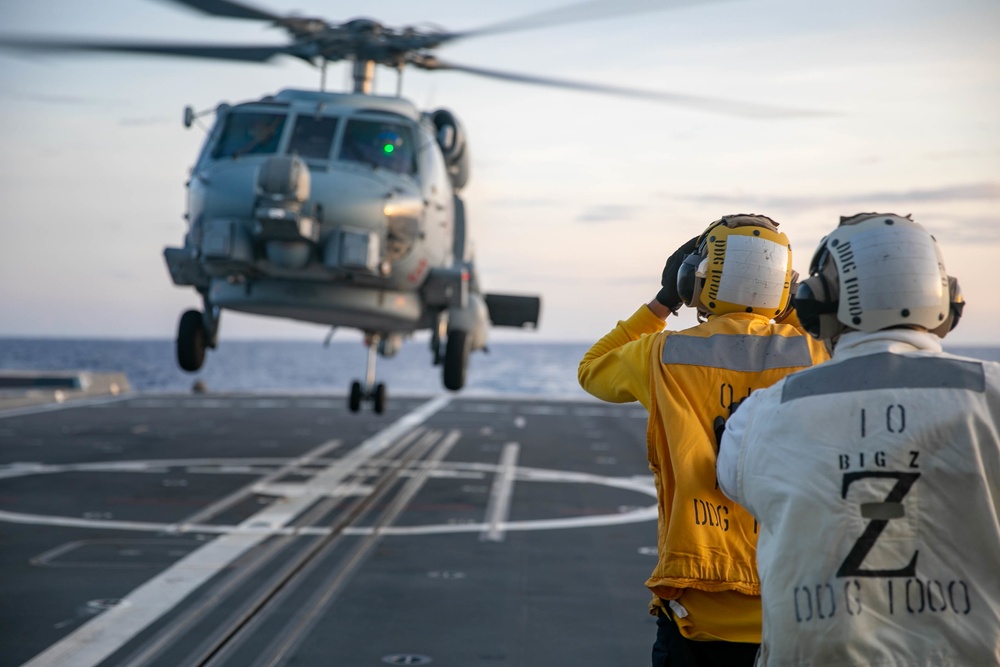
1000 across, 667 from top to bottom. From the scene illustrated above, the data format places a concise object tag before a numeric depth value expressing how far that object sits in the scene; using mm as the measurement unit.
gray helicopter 13367
